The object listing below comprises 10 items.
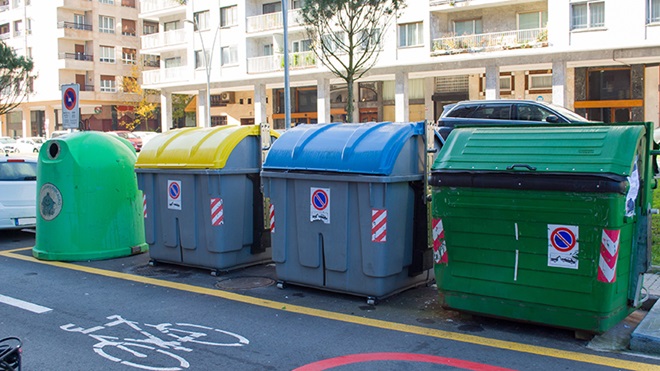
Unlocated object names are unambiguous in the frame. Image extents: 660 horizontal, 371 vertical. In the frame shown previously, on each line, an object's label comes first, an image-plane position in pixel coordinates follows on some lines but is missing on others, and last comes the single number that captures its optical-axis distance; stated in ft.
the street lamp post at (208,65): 129.59
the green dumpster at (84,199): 29.78
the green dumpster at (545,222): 16.81
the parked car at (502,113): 46.57
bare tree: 72.49
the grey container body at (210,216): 26.27
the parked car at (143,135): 140.24
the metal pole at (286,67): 71.67
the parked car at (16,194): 36.29
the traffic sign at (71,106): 38.60
